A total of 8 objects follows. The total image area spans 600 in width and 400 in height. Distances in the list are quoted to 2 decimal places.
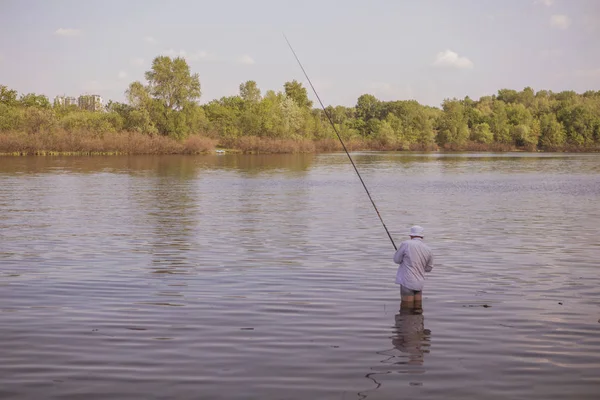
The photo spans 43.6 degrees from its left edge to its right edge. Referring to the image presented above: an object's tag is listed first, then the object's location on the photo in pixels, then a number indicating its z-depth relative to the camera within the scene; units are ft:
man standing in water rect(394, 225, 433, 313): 39.42
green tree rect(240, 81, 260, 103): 492.54
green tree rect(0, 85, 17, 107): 403.34
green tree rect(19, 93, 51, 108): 437.99
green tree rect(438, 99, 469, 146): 598.34
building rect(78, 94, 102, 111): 537.48
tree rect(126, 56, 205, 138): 381.81
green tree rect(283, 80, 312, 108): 562.66
